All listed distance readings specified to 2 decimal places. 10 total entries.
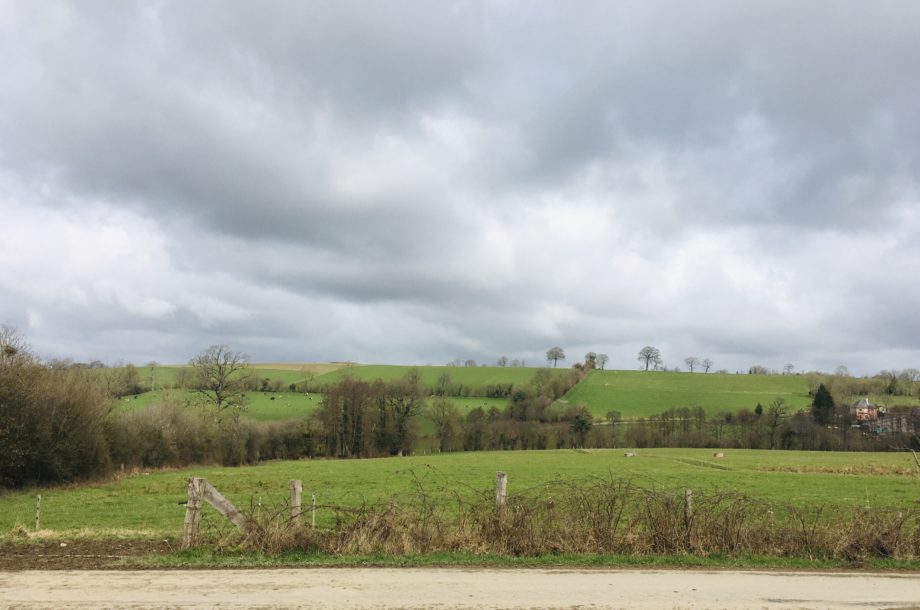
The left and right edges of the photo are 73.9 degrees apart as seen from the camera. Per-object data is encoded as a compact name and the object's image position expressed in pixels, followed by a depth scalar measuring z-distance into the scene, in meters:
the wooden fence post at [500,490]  14.37
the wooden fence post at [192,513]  13.91
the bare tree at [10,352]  35.81
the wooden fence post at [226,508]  13.75
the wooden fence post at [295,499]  13.91
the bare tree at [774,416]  102.62
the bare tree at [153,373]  102.12
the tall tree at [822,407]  105.50
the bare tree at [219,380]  72.06
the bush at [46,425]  33.88
